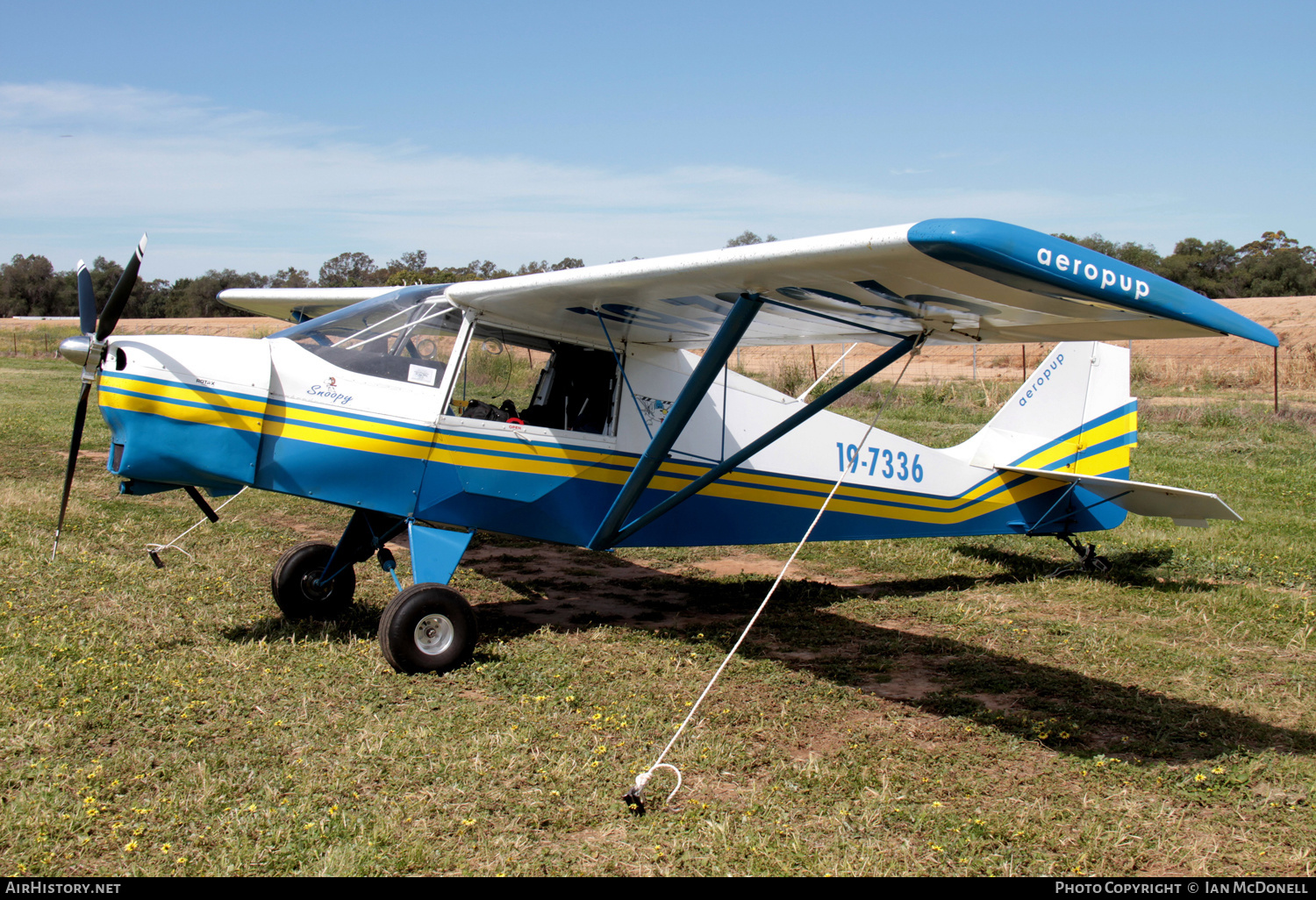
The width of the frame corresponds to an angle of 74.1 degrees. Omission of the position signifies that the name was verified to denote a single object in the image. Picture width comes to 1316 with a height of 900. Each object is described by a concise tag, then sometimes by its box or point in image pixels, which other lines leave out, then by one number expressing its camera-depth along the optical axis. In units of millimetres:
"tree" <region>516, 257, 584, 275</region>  36869
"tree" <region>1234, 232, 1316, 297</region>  51938
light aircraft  4516
